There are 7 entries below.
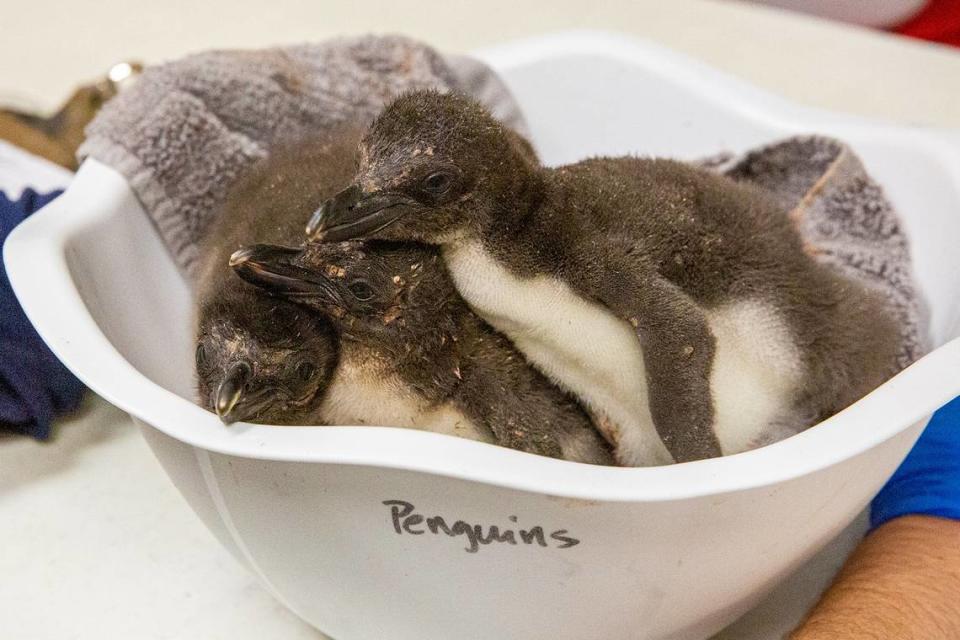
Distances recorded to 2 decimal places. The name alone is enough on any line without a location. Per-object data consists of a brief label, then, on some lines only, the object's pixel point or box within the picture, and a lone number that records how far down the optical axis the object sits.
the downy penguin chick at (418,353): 0.55
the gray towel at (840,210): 0.76
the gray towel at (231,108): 0.75
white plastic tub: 0.42
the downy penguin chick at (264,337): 0.52
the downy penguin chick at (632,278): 0.53
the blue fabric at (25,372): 0.71
